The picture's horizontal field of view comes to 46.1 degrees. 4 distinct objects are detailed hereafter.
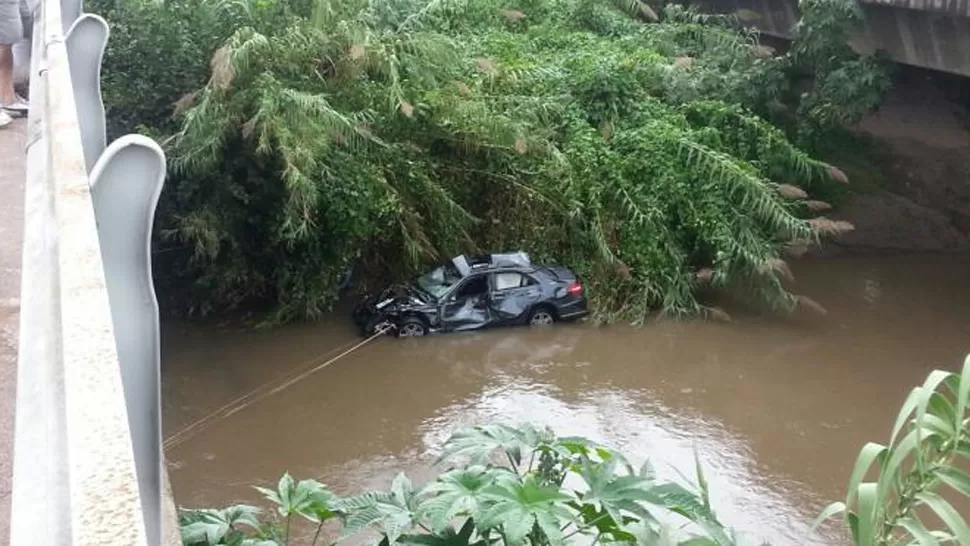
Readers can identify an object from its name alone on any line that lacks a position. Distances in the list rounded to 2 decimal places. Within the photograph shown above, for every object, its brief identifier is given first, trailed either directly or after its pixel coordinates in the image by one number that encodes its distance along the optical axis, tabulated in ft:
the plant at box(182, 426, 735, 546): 8.69
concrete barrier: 3.81
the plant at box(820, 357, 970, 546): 7.64
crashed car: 41.70
